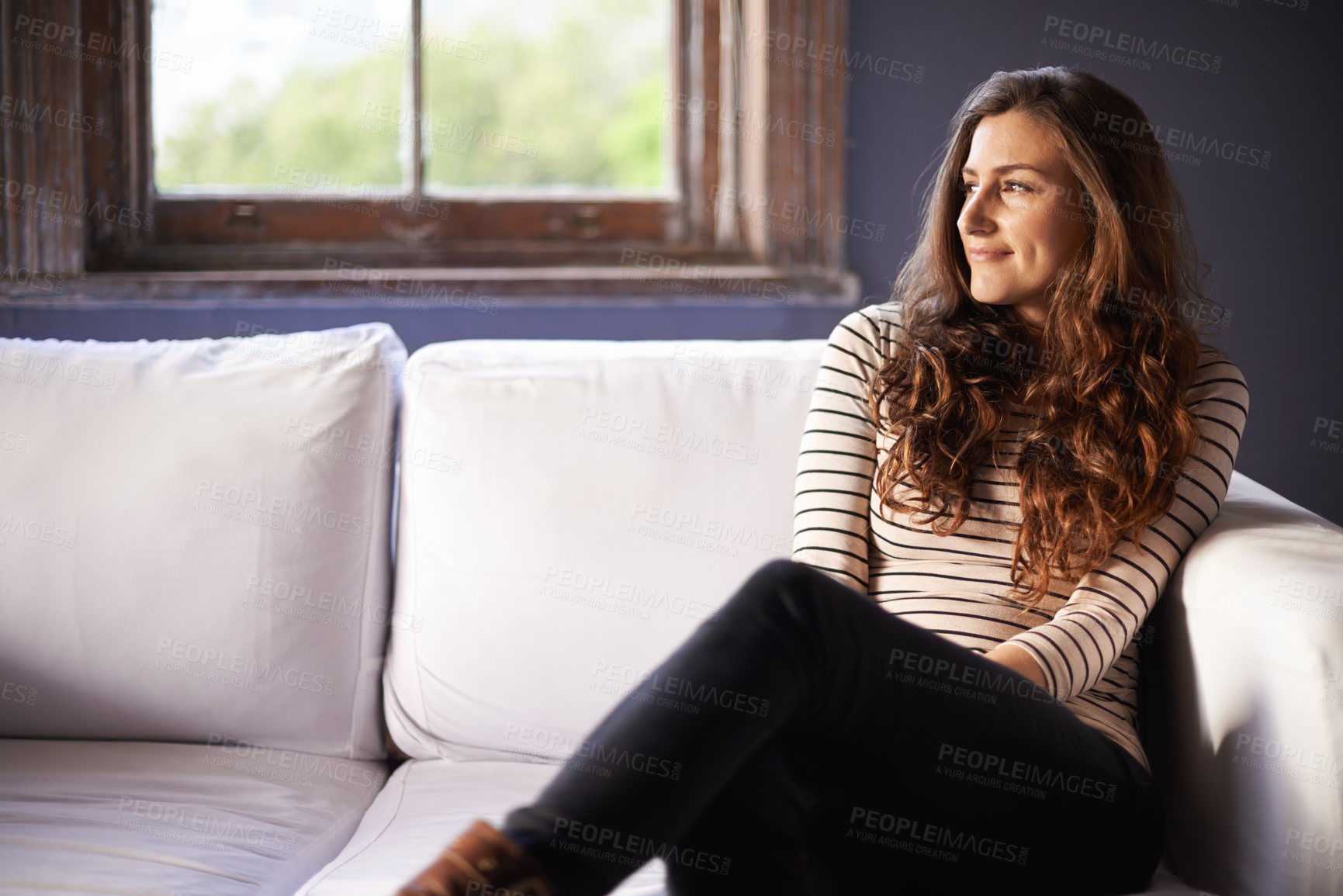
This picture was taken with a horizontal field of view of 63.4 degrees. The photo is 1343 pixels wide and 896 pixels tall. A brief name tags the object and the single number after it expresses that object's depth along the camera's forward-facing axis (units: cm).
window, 196
